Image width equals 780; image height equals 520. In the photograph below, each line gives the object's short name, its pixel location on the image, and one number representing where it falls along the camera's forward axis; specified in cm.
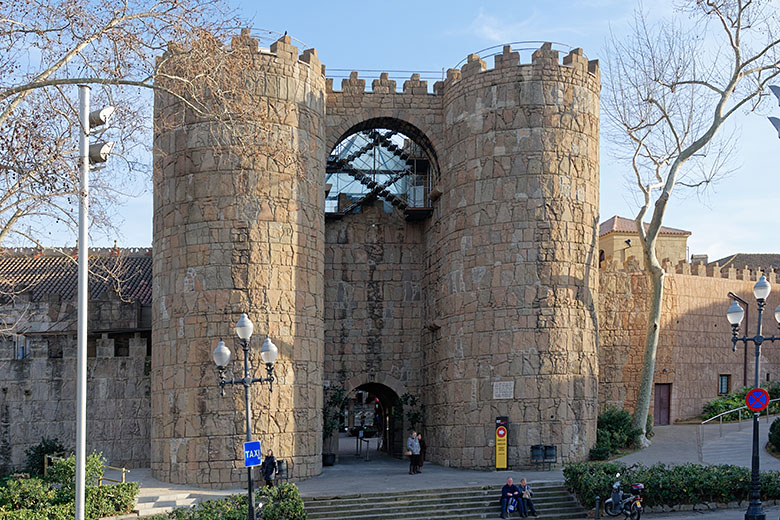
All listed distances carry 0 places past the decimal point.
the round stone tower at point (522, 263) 2550
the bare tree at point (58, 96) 1384
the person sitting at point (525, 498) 2112
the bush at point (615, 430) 2684
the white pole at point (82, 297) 1395
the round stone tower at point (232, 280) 2427
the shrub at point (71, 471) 2088
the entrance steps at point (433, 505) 2112
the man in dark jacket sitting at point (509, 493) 2114
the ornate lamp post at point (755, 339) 1698
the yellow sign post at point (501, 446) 2509
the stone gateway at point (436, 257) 2459
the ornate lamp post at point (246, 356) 1669
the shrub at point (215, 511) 1864
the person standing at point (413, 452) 2492
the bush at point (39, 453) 2712
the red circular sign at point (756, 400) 1700
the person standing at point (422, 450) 2552
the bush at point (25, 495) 1956
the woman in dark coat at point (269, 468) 2245
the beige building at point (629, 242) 3962
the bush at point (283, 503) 1947
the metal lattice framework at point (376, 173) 3034
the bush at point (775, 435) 2546
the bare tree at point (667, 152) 2697
